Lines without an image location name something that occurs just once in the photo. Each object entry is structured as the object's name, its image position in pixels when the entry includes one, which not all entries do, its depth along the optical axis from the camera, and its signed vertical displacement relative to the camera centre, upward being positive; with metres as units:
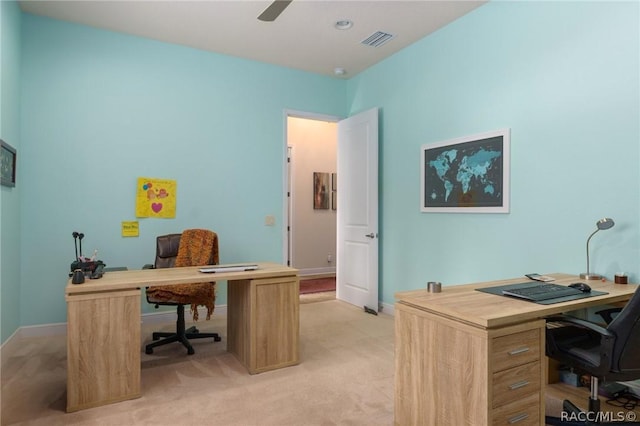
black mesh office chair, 1.66 -0.66
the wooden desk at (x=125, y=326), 2.22 -0.75
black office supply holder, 2.49 -0.38
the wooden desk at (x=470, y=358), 1.60 -0.66
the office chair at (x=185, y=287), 3.03 -0.61
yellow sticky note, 3.82 -0.19
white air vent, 3.76 +1.73
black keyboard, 1.92 -0.43
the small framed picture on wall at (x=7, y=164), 2.83 +0.36
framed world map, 3.10 +0.33
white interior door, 4.39 +0.01
